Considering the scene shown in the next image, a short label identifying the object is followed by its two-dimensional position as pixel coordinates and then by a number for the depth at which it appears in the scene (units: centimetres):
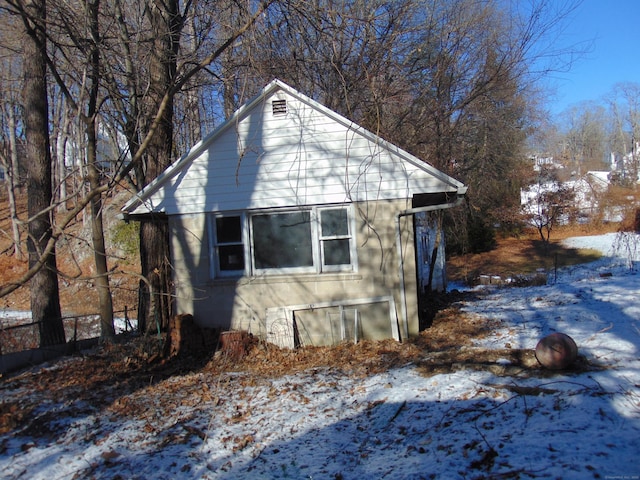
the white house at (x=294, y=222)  852
